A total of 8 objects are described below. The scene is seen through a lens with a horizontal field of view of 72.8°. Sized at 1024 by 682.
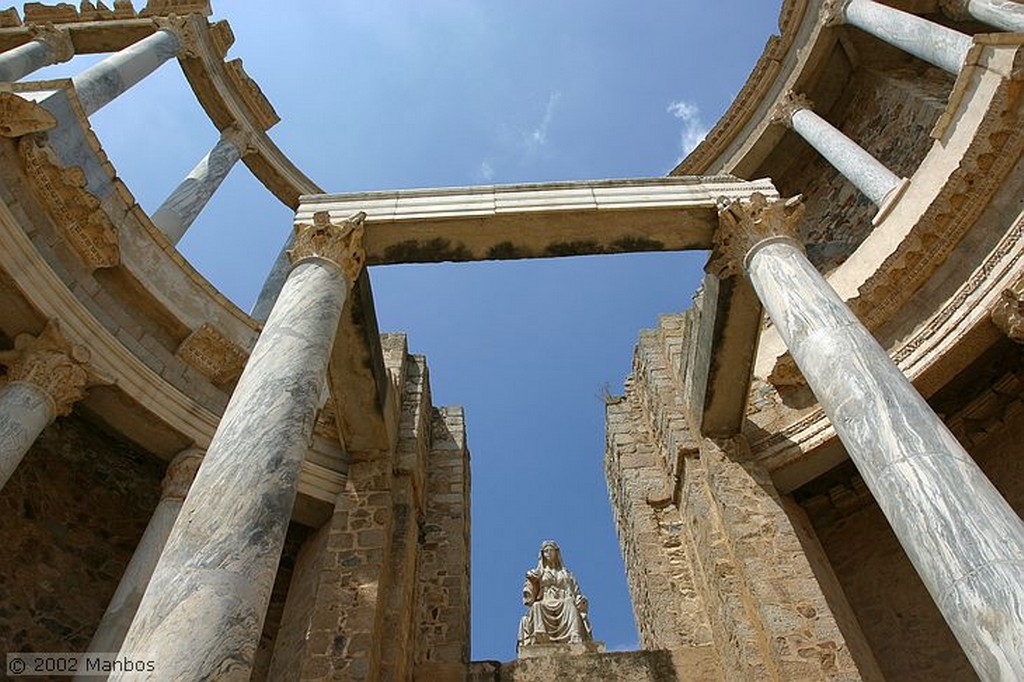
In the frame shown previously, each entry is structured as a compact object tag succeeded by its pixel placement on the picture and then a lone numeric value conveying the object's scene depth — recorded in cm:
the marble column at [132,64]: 1095
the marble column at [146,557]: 654
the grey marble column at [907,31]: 1026
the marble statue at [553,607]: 806
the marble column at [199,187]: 1175
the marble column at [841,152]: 1053
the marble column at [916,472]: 347
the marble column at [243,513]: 338
